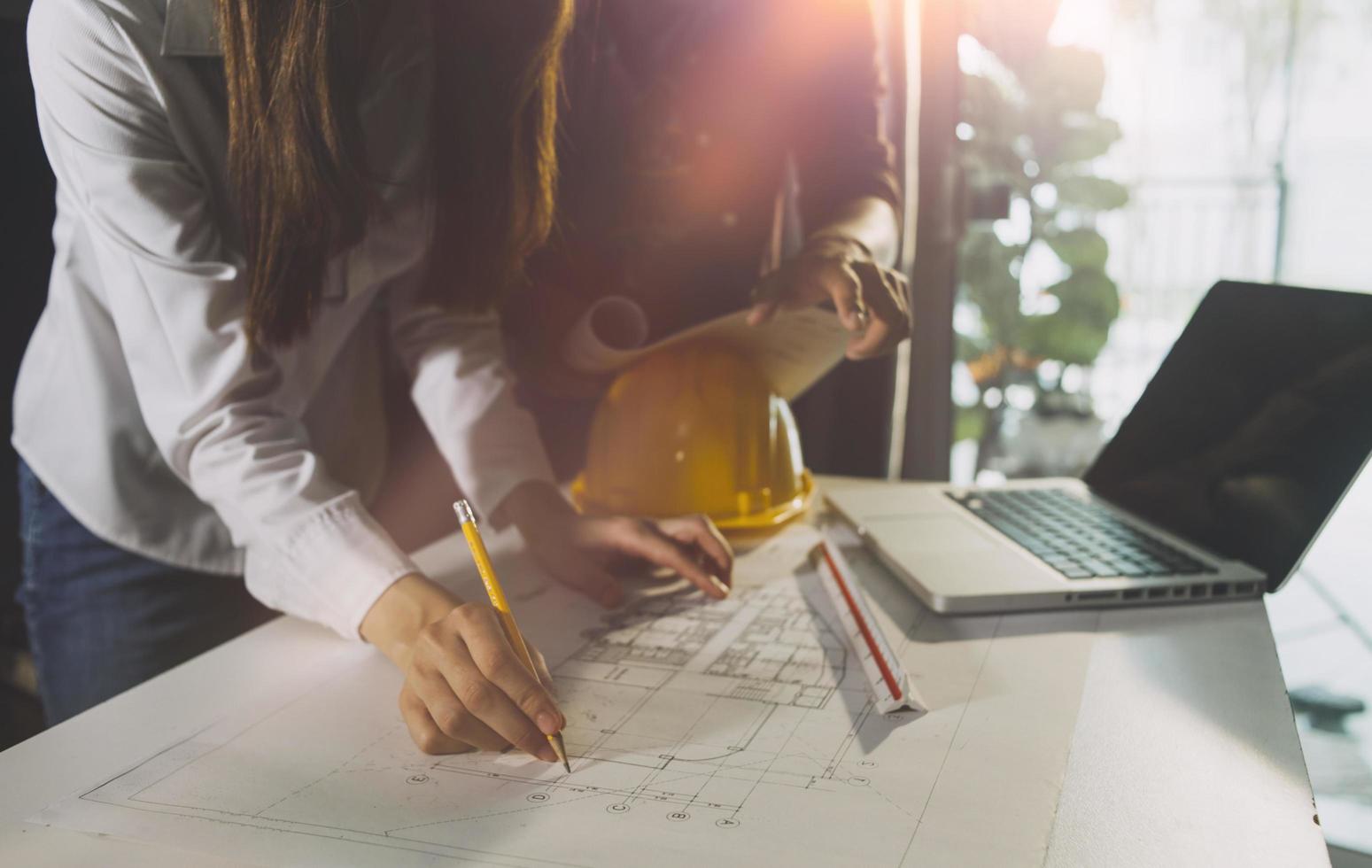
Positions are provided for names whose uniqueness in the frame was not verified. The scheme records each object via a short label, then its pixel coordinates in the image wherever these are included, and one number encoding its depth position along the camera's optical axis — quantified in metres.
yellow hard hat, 0.88
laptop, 0.70
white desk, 0.43
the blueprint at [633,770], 0.43
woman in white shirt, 0.61
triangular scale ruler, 0.55
